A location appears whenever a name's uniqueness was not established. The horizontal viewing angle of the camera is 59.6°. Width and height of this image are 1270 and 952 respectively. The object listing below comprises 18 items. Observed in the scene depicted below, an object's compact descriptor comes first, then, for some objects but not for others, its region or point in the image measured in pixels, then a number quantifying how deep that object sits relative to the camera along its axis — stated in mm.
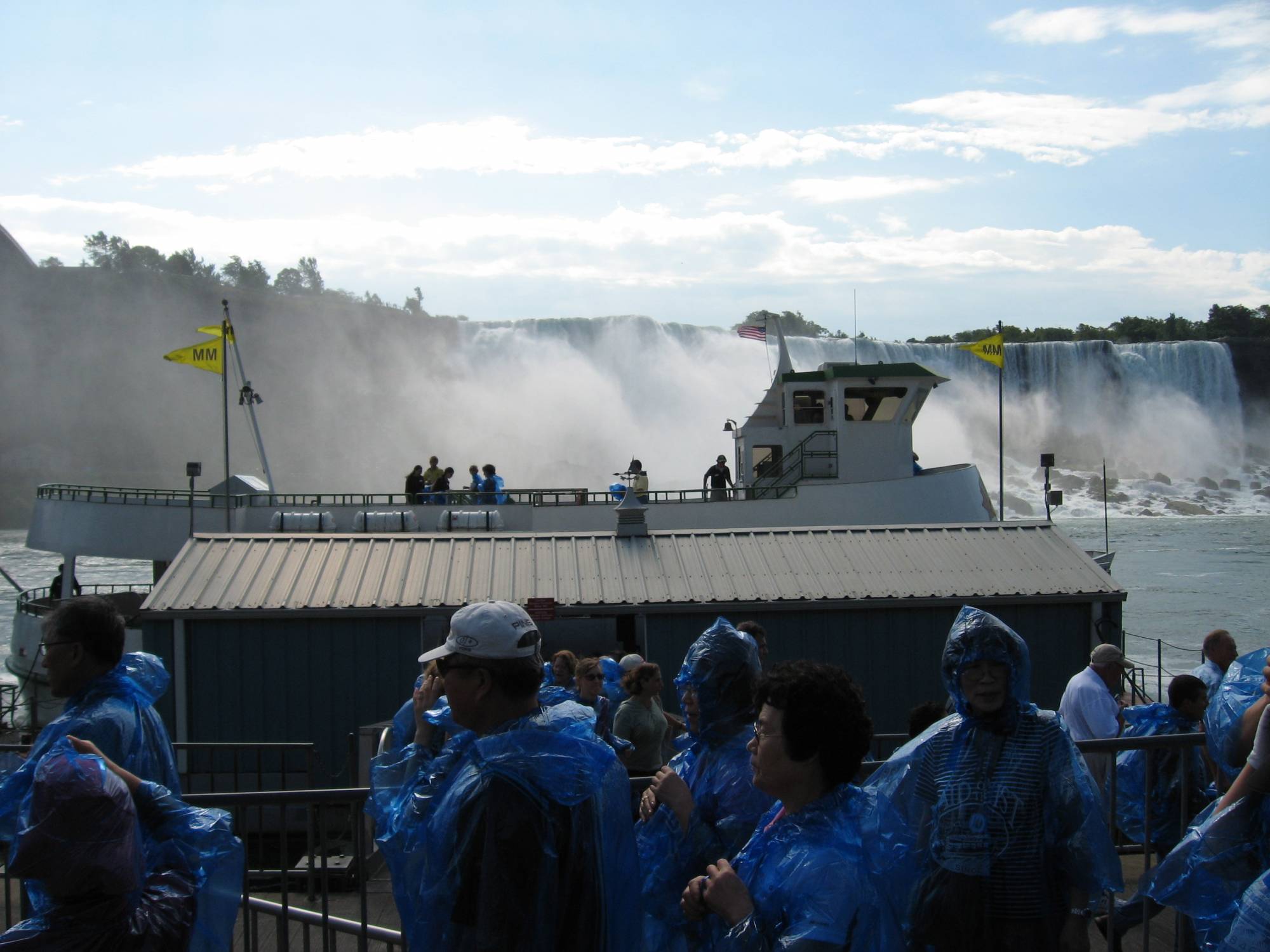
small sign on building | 11953
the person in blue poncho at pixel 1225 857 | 3281
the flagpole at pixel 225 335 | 23941
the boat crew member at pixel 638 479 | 22703
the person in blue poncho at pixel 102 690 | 3627
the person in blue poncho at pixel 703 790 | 3467
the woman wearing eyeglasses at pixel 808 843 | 2621
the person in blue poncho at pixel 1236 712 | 3363
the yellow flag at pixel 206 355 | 25078
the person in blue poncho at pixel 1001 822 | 3488
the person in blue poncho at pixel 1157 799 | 5000
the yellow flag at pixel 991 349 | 29734
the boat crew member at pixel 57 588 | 25656
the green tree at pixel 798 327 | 100375
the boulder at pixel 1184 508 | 66000
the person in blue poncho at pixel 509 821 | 2793
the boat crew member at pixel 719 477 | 23953
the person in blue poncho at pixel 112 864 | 3018
